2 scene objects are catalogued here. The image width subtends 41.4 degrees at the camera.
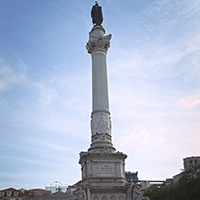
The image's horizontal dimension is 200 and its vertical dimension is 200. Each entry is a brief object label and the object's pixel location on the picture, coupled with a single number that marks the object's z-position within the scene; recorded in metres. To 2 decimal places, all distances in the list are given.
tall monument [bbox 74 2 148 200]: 19.33
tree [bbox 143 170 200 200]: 29.99
